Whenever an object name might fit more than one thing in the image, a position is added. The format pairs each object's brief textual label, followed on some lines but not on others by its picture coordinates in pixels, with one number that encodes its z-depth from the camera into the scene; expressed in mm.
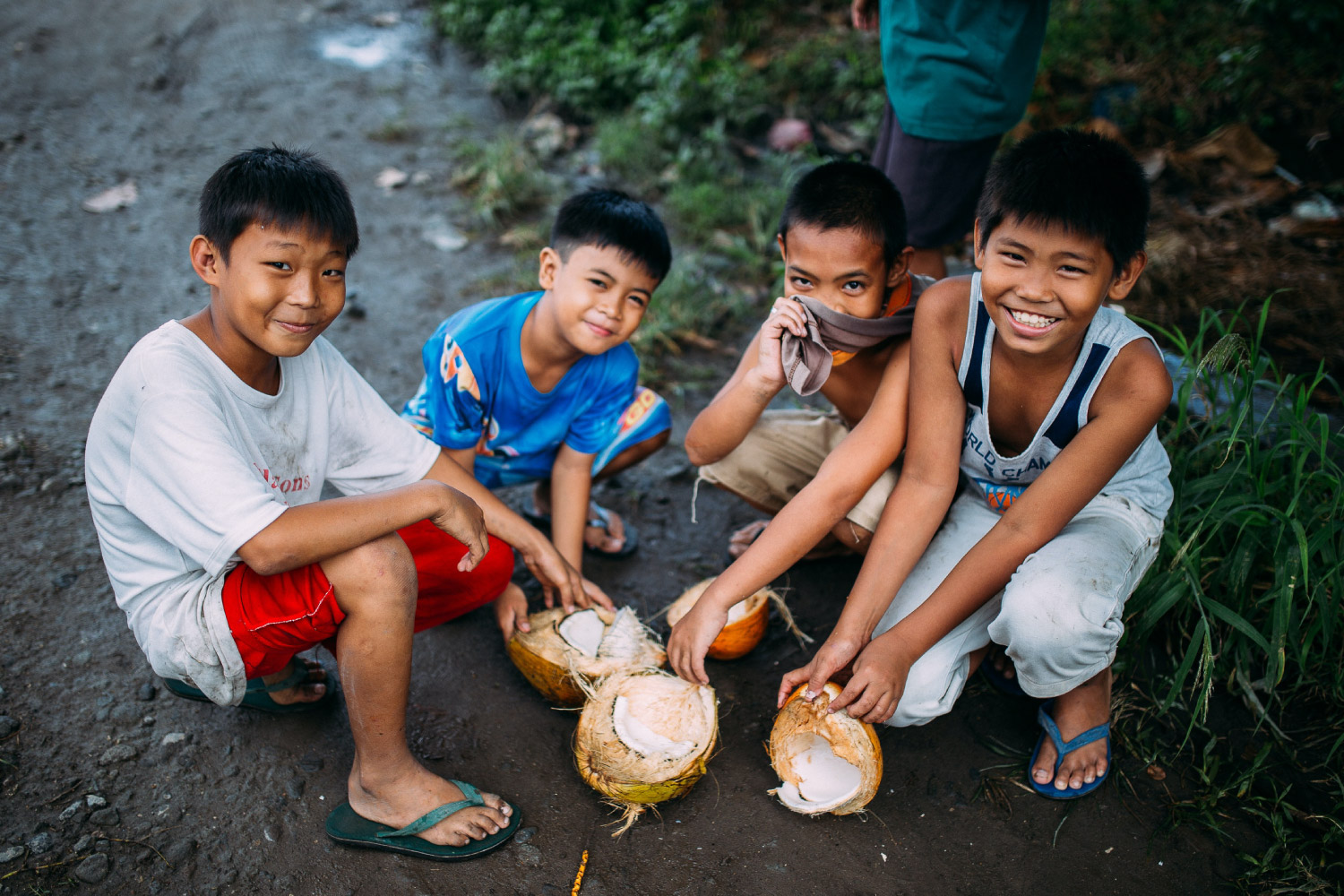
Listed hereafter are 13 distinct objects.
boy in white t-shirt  1646
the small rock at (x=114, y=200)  4504
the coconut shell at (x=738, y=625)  2332
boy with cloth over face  2160
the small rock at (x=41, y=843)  1809
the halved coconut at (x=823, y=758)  1947
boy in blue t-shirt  2465
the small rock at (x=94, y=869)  1783
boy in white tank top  1902
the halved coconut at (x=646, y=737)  1906
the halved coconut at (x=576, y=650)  2146
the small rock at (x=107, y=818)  1887
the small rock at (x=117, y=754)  2020
